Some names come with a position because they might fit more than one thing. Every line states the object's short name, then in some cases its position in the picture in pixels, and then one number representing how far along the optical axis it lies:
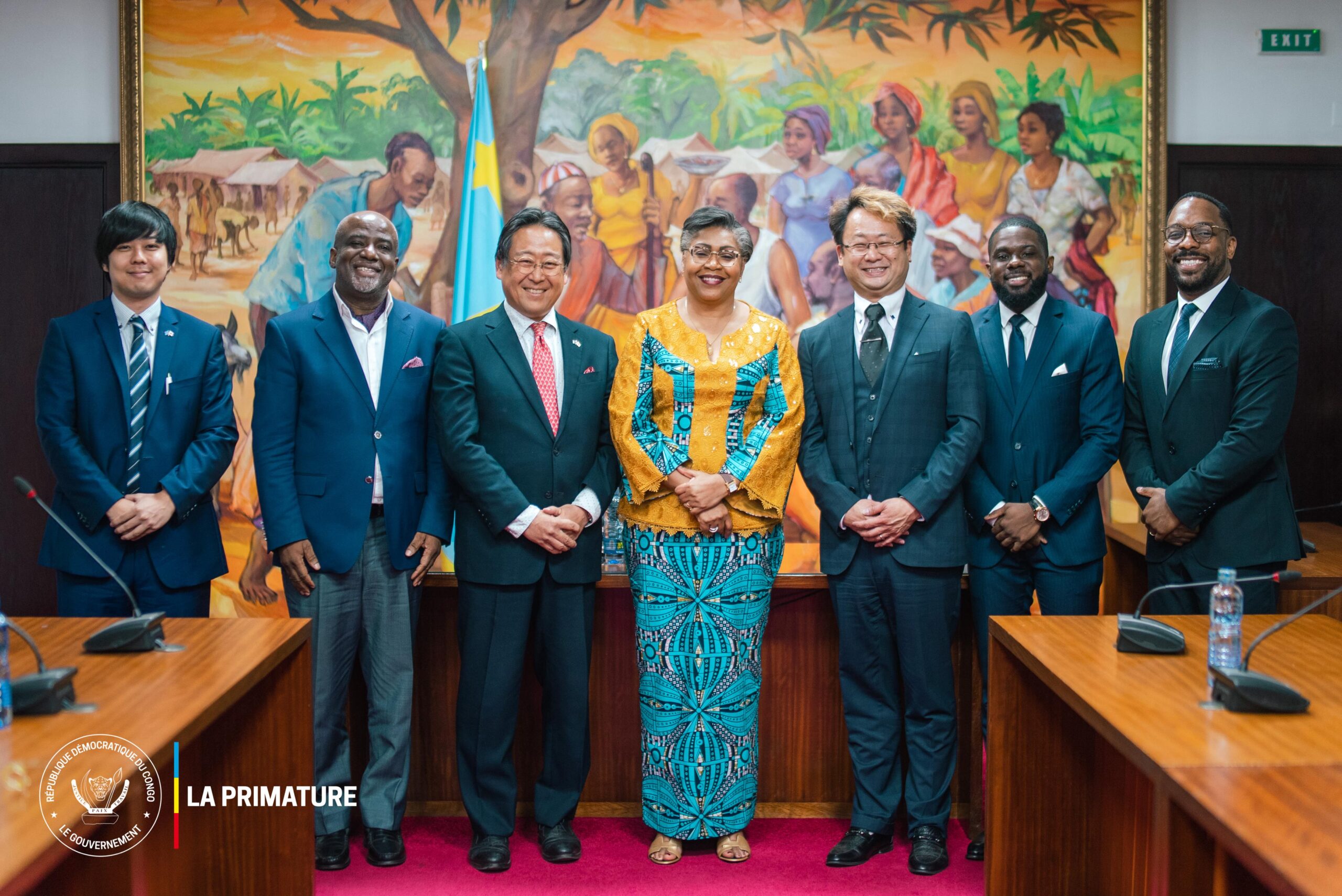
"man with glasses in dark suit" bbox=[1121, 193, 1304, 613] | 2.90
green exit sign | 4.64
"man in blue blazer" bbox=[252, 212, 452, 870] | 2.95
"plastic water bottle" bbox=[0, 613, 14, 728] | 1.76
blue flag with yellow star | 4.52
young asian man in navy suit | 2.88
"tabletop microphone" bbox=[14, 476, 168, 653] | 2.15
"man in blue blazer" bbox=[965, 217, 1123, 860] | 2.99
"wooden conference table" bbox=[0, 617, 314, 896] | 1.72
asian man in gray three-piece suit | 2.93
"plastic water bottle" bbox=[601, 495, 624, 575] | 3.38
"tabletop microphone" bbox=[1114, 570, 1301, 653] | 2.17
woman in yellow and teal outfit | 2.86
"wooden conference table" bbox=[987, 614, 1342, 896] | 1.45
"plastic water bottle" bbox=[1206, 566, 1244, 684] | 2.03
